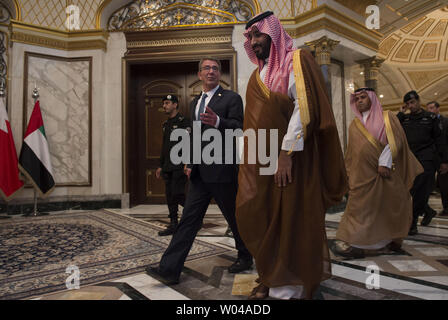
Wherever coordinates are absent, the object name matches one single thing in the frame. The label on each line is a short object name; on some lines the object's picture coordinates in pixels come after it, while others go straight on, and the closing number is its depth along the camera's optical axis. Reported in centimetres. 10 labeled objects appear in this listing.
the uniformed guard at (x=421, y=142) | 339
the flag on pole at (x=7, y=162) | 484
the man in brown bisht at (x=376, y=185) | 254
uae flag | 496
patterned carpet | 200
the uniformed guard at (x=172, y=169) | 348
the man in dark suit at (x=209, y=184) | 188
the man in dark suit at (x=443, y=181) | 456
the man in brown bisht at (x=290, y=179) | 147
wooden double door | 601
